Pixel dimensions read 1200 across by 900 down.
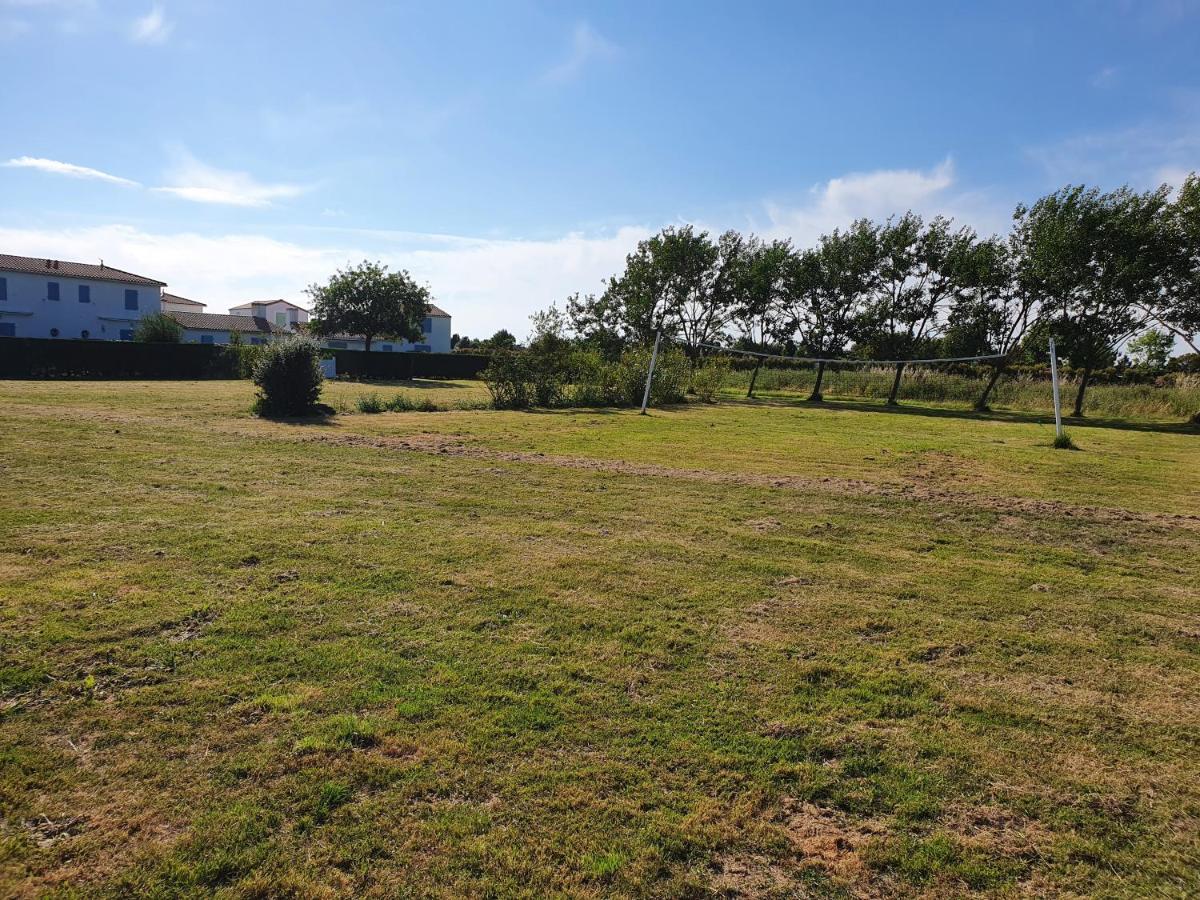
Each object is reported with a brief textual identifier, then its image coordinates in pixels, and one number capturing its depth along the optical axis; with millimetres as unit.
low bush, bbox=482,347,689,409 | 21719
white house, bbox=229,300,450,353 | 73125
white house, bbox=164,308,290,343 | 57594
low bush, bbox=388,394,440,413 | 19531
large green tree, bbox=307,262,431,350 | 43812
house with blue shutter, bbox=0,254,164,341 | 46312
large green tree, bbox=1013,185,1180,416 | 23844
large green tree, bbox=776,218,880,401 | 32406
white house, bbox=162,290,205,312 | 64625
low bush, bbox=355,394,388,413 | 18745
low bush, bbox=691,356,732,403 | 30094
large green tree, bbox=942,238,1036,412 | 28203
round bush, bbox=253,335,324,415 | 16312
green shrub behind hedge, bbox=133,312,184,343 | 38031
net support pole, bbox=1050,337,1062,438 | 14789
